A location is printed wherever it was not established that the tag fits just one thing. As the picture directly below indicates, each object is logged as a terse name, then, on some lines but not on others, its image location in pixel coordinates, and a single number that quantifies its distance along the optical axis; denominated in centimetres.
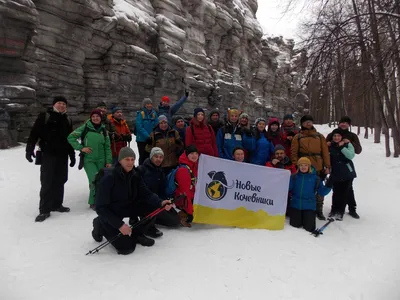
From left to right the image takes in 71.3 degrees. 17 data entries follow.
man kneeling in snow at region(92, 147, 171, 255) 401
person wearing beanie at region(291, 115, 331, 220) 611
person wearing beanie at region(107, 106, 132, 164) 682
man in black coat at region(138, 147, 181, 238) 510
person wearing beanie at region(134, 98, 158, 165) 746
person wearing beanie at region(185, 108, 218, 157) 631
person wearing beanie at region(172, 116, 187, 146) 711
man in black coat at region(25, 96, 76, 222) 541
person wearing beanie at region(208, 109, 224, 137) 713
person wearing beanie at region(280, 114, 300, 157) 705
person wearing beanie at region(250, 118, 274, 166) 654
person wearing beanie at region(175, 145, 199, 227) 520
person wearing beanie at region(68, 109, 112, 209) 586
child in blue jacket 569
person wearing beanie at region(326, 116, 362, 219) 652
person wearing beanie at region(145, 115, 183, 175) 620
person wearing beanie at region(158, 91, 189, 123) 830
